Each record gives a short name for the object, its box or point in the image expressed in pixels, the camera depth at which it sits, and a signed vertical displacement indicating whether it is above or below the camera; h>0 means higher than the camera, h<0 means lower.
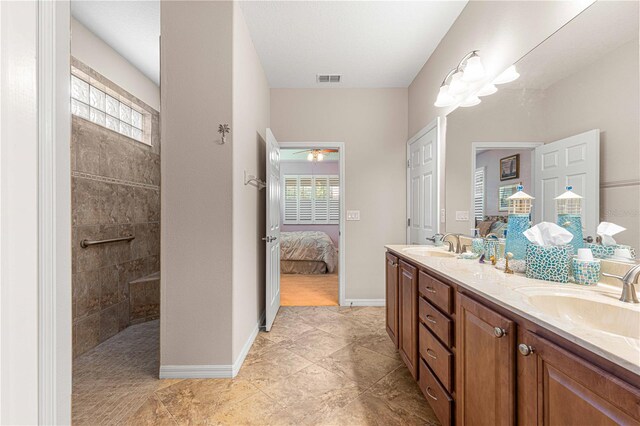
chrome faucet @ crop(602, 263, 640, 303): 0.93 -0.25
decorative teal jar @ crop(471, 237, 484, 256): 1.95 -0.24
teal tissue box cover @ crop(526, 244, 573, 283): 1.22 -0.23
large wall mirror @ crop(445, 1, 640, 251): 1.08 +0.41
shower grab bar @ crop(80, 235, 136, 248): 2.34 -0.25
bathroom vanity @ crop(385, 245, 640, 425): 0.67 -0.43
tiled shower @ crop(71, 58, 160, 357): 2.34 +0.03
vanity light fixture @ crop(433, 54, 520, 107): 1.87 +0.94
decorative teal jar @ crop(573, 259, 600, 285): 1.16 -0.25
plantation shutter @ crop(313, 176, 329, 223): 7.41 +0.34
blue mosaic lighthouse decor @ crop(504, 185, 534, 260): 1.53 -0.07
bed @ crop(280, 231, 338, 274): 5.18 -0.82
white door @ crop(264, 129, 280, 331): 2.81 -0.22
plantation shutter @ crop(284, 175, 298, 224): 7.43 +0.34
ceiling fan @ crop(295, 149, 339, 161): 6.04 +1.25
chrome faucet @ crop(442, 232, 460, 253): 2.24 -0.23
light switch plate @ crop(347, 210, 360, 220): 3.60 -0.04
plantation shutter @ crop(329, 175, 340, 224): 7.39 +0.34
